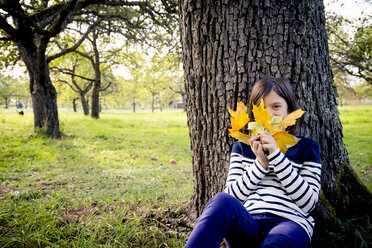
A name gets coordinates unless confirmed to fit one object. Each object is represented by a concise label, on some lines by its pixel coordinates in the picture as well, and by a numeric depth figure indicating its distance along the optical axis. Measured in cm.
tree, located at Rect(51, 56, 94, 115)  1676
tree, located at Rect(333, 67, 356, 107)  1065
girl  136
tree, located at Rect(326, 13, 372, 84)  604
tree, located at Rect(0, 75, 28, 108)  3750
